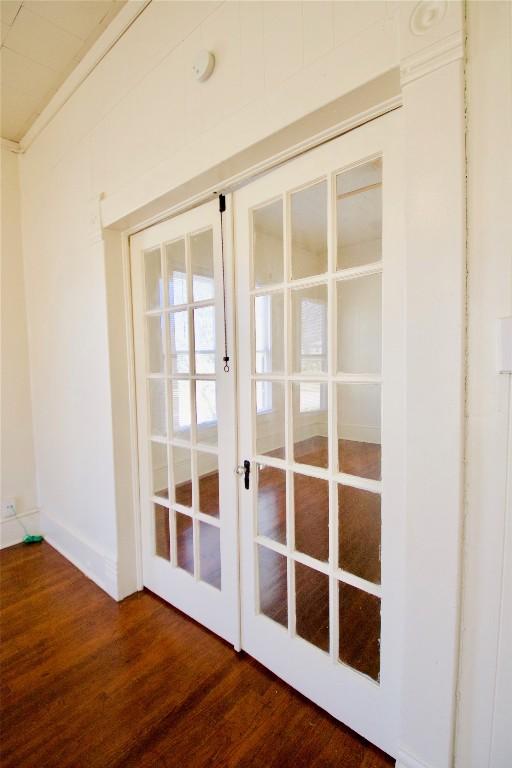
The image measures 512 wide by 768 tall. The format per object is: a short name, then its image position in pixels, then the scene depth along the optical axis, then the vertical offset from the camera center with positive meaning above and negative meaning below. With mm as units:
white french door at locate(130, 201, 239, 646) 1661 -321
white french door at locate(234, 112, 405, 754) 1142 -248
